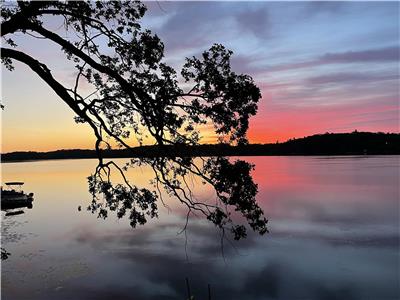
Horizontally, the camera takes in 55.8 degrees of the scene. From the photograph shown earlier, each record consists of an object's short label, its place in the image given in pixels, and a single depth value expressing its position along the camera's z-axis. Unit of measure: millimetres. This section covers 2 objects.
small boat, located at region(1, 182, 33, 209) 56956
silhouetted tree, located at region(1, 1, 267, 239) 7188
